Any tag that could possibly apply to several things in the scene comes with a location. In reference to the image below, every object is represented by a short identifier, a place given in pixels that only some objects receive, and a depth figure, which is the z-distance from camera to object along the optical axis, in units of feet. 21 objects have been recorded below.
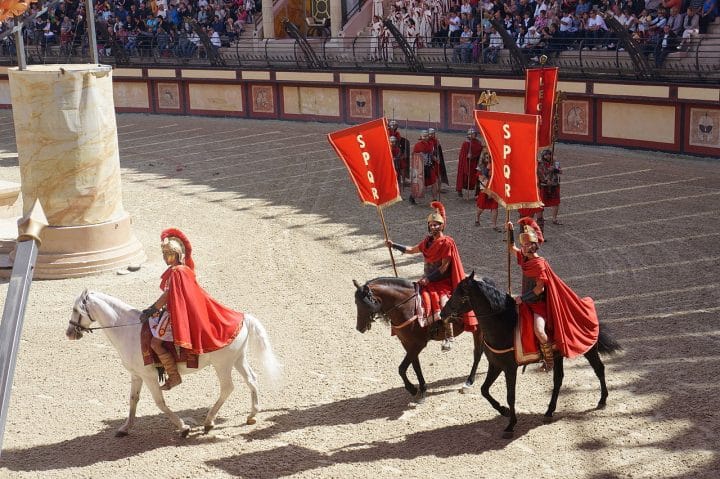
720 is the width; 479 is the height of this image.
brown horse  32.09
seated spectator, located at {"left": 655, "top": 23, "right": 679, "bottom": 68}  71.31
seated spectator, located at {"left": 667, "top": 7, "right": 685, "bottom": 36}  73.51
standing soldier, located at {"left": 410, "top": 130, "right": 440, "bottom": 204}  63.52
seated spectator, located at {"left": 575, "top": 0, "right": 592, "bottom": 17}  80.23
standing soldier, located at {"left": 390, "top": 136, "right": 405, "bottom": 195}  66.49
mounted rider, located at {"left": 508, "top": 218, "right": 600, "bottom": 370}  29.89
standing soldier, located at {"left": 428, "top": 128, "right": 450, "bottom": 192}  64.18
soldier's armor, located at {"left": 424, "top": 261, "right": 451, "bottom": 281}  34.42
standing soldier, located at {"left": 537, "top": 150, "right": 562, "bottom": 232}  54.39
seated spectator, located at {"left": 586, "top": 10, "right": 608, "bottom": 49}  76.93
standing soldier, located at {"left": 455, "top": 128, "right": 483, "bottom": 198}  63.31
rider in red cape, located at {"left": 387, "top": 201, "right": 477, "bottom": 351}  33.58
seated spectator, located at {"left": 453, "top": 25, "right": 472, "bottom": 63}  85.25
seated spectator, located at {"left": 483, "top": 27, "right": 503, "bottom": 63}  82.89
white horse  30.22
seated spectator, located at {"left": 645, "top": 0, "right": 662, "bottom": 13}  76.58
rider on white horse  29.66
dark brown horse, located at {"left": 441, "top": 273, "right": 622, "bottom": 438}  29.91
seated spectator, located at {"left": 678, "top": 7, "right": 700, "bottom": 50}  71.35
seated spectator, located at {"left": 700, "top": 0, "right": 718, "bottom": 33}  73.10
